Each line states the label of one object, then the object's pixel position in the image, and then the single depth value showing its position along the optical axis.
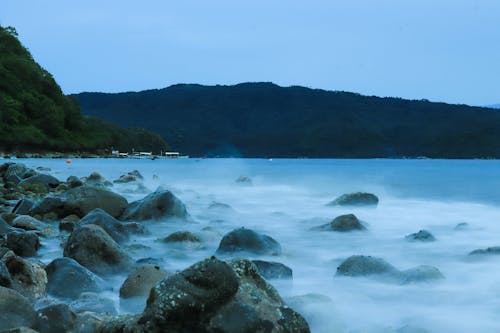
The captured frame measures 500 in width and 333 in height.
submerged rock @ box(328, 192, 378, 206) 18.66
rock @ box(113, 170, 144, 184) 29.31
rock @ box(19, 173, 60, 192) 18.28
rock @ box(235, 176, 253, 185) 34.72
